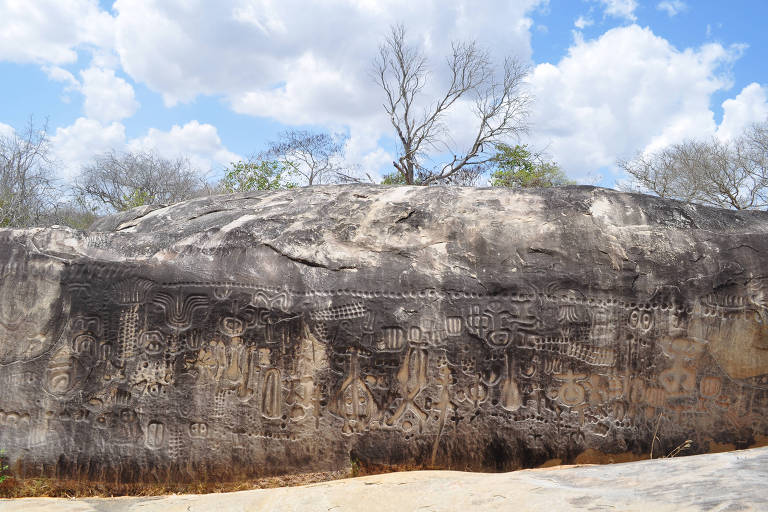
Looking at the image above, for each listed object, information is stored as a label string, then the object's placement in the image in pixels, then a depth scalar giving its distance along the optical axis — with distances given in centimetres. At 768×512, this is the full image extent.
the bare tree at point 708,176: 1747
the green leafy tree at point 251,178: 1773
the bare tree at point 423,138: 1762
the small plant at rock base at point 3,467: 347
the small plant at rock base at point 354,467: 362
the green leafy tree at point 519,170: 1712
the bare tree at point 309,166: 1893
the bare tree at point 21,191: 1393
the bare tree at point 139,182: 2108
